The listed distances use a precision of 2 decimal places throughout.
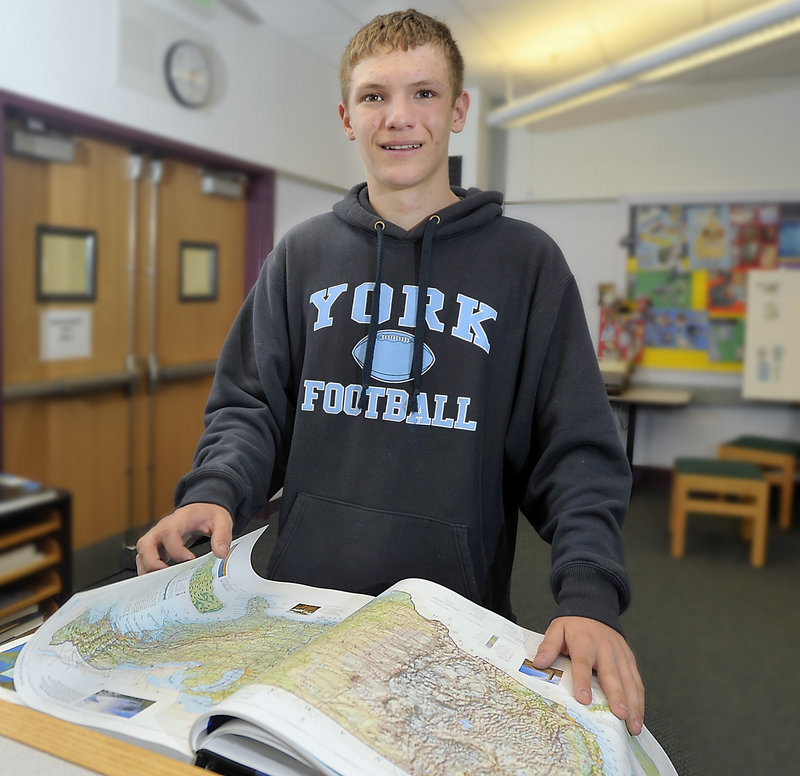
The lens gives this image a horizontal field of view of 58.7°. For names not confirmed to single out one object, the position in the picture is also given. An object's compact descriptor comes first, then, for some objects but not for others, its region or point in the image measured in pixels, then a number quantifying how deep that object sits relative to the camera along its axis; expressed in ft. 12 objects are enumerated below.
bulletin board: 9.67
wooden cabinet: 5.40
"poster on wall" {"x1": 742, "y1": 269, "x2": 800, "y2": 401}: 10.04
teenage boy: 1.94
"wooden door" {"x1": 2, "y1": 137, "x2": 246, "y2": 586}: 6.56
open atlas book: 1.11
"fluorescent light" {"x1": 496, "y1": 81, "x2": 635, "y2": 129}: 4.32
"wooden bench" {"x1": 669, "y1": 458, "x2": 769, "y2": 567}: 7.99
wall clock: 7.02
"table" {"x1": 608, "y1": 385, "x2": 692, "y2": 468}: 9.40
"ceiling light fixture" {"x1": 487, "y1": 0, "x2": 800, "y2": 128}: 6.31
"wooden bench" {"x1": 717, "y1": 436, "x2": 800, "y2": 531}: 9.46
